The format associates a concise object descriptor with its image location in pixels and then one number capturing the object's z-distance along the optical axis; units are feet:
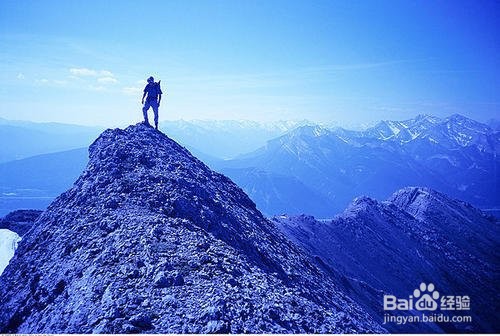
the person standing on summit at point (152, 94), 84.74
